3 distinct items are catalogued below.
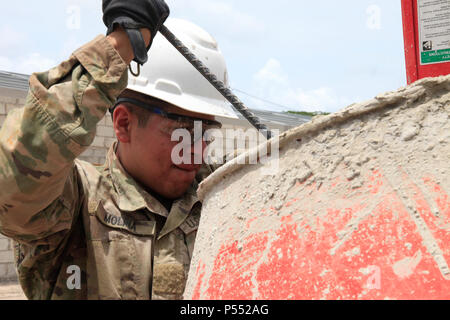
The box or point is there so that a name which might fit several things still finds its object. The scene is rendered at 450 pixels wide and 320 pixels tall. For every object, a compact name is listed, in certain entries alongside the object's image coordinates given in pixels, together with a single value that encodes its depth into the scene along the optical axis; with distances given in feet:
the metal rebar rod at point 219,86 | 6.23
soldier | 4.70
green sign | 7.42
